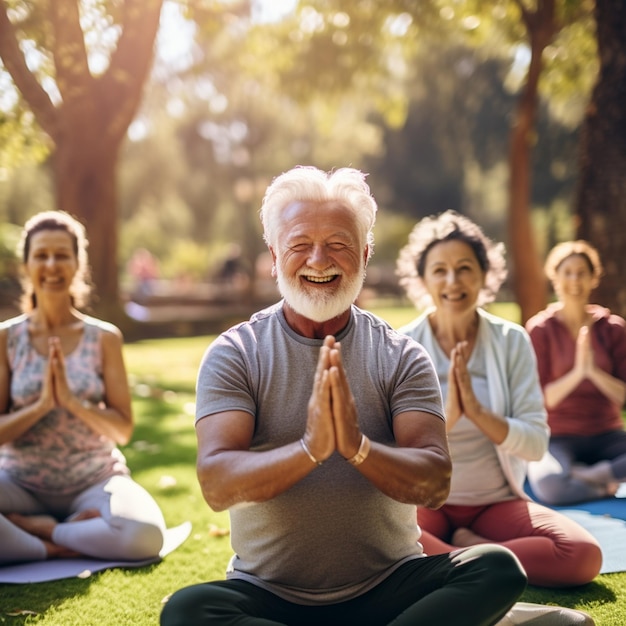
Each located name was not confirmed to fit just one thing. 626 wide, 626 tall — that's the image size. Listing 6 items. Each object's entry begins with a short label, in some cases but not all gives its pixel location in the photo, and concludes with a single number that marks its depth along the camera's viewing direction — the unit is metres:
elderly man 2.22
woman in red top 4.74
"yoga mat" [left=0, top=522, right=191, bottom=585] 3.62
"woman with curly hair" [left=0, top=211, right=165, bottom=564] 3.81
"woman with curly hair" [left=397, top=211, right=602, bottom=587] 3.43
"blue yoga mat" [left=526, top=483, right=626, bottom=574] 3.78
